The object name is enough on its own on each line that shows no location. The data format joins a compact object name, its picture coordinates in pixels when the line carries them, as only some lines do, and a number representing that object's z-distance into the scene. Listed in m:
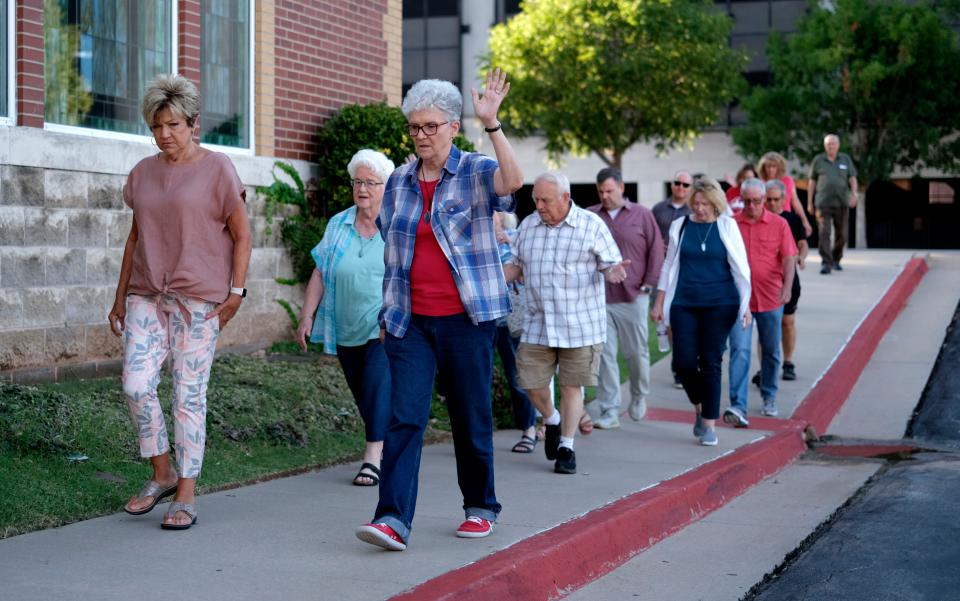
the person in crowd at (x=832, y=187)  18.44
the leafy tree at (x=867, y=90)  38.16
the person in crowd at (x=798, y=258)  11.62
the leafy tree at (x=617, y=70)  34.81
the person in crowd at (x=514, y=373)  8.98
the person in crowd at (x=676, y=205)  12.00
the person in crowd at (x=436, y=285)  5.69
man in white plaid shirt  8.11
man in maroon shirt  10.23
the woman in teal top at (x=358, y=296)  7.27
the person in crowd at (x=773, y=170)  12.41
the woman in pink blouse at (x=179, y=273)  6.04
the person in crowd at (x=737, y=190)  12.80
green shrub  11.65
